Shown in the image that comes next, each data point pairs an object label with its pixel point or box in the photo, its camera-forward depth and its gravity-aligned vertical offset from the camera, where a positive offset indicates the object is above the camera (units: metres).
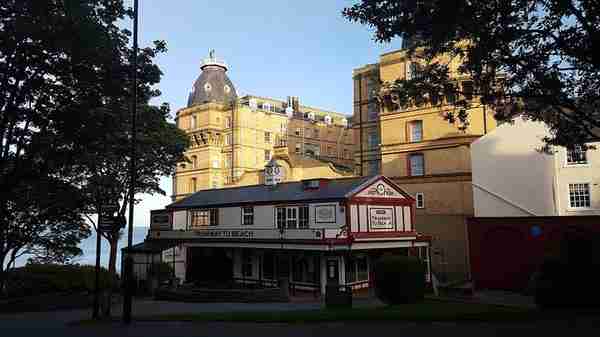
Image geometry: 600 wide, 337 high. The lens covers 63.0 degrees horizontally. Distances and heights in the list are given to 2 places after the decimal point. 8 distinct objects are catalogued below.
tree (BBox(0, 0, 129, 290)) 13.43 +4.81
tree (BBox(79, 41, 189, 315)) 16.38 +4.99
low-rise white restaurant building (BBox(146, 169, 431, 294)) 31.77 +0.48
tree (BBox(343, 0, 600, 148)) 11.55 +4.85
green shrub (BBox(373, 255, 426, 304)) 18.86 -1.60
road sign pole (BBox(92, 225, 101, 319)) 18.73 -1.83
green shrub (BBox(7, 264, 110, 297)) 29.05 -2.18
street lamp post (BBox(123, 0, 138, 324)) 15.85 +0.18
